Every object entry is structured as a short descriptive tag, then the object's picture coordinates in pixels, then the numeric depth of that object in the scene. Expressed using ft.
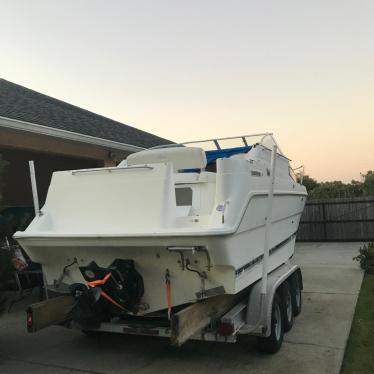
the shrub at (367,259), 34.24
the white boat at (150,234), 15.39
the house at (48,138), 30.91
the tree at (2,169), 18.51
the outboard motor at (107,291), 15.66
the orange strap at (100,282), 15.51
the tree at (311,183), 111.46
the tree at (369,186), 67.95
